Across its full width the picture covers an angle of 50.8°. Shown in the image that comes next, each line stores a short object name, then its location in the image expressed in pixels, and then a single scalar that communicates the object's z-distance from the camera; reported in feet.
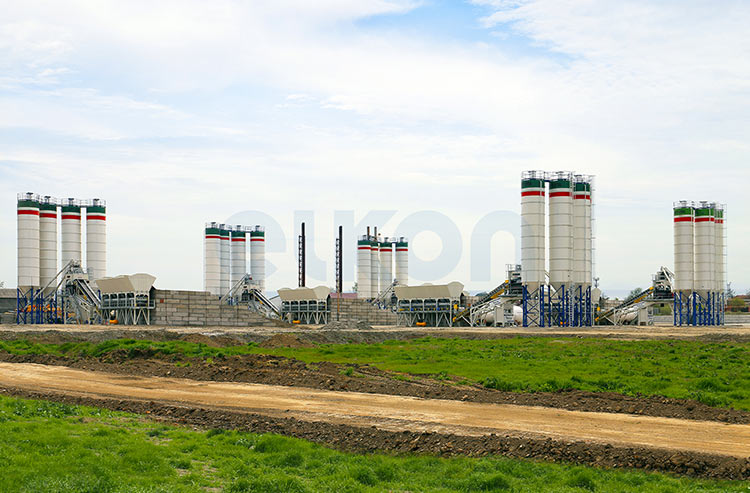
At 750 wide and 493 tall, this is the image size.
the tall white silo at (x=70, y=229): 332.60
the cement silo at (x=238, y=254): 418.92
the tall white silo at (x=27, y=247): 311.47
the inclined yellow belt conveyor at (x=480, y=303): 310.45
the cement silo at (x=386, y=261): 488.02
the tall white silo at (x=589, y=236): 294.87
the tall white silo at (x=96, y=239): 330.95
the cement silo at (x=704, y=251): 327.06
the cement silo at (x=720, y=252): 336.90
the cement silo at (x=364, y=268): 468.75
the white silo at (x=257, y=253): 419.95
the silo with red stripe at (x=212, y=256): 411.75
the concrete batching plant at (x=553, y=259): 282.15
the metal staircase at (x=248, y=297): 393.29
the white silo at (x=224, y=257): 414.41
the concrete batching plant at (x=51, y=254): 312.29
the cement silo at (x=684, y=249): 323.57
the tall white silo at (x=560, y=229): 281.95
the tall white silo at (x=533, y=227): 281.95
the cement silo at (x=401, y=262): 493.36
